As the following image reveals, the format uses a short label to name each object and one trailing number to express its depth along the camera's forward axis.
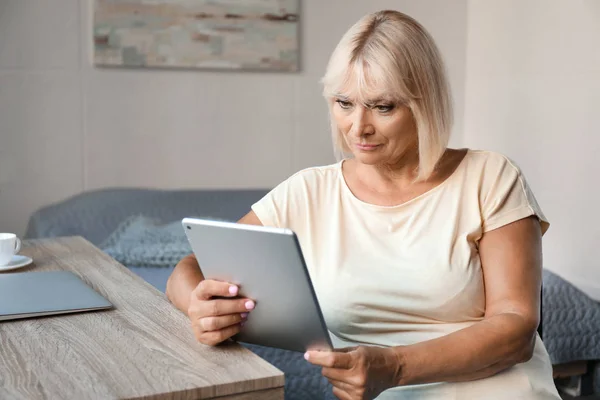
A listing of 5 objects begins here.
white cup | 1.51
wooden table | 0.90
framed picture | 2.87
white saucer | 1.50
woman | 1.27
